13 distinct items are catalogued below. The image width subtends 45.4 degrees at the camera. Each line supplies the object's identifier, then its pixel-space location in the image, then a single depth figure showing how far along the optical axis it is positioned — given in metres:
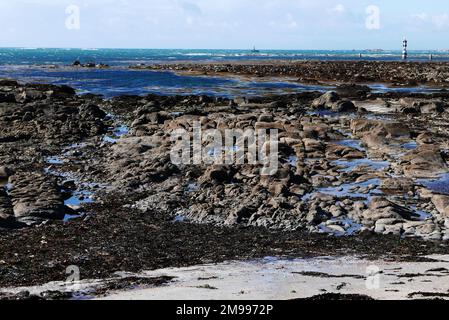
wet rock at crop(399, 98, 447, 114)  45.69
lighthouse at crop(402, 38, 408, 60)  157.12
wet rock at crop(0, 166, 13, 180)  24.75
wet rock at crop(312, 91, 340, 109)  49.72
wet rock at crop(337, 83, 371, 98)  58.85
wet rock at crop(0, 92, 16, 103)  50.49
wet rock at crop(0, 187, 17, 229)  18.36
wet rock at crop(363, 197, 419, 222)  18.84
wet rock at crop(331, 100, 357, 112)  48.06
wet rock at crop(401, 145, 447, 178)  24.47
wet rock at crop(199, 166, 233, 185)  23.22
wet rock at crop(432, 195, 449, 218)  19.24
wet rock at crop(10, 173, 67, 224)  19.34
